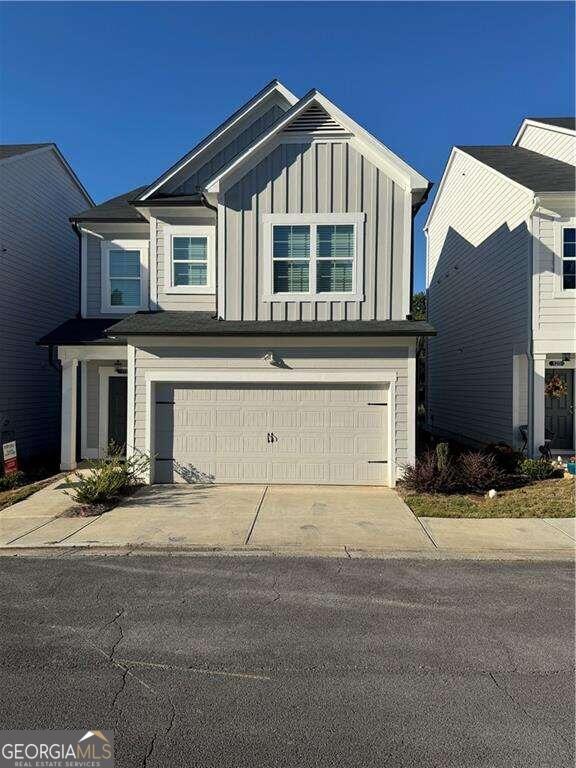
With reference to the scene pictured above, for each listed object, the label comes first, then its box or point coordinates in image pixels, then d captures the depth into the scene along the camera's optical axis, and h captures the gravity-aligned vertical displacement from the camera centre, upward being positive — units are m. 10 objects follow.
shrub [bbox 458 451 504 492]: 9.95 -1.79
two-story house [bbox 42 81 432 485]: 10.60 +1.07
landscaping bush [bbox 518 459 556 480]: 10.99 -1.86
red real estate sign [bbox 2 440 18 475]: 11.15 -1.76
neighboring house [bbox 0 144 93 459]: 14.27 +3.32
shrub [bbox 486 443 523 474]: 11.37 -1.67
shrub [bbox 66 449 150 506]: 9.05 -1.91
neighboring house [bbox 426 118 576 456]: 12.09 +2.86
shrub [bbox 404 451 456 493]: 9.76 -1.85
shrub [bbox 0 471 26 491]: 10.62 -2.18
